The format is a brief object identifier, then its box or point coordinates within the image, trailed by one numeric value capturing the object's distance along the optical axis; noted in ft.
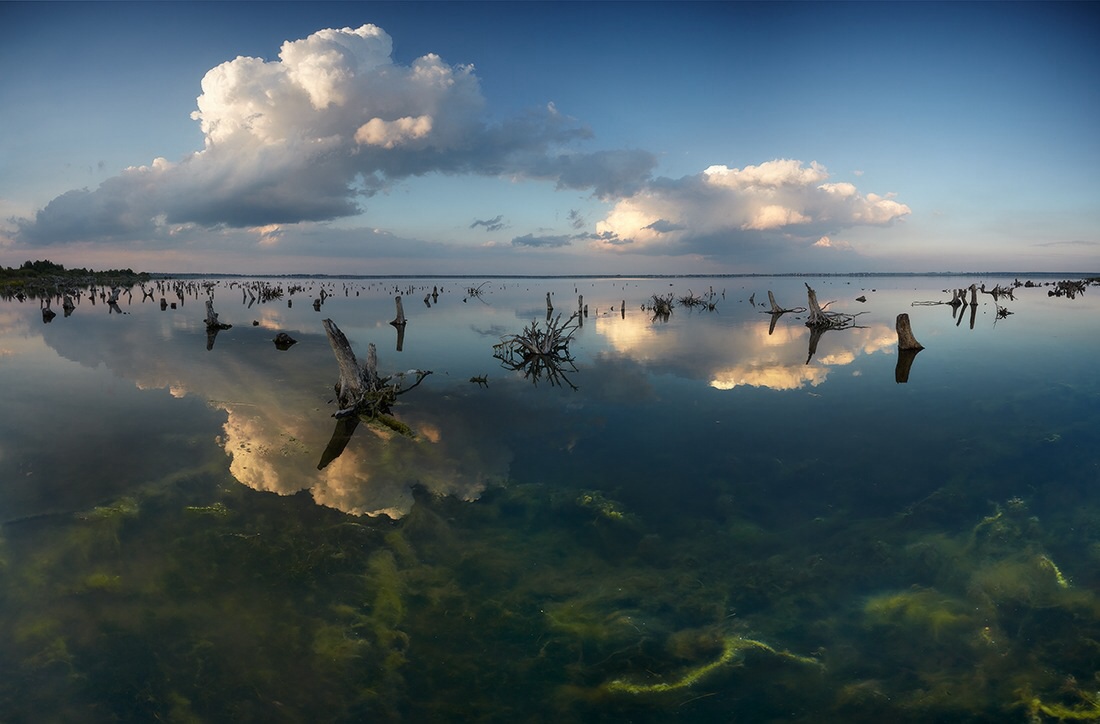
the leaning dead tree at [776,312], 156.37
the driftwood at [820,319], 123.44
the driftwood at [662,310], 159.22
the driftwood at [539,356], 74.18
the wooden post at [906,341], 86.63
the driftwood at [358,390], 50.52
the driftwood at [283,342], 91.84
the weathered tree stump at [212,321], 112.07
